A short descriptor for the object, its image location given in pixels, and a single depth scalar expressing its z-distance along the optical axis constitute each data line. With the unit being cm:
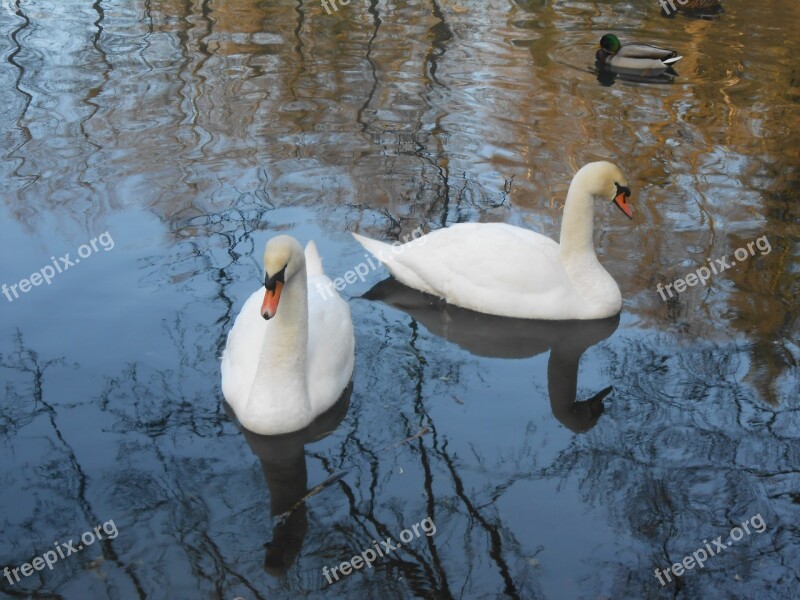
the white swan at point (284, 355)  562
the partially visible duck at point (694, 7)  1670
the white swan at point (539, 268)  739
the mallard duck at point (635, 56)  1315
